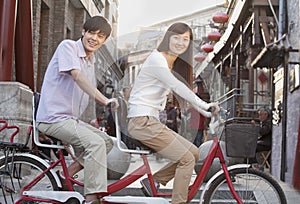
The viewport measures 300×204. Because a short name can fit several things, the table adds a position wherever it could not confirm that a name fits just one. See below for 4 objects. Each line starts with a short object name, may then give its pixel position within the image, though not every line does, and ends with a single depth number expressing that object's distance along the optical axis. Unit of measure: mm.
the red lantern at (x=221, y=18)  12922
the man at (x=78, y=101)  3994
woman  3904
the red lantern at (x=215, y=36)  14188
